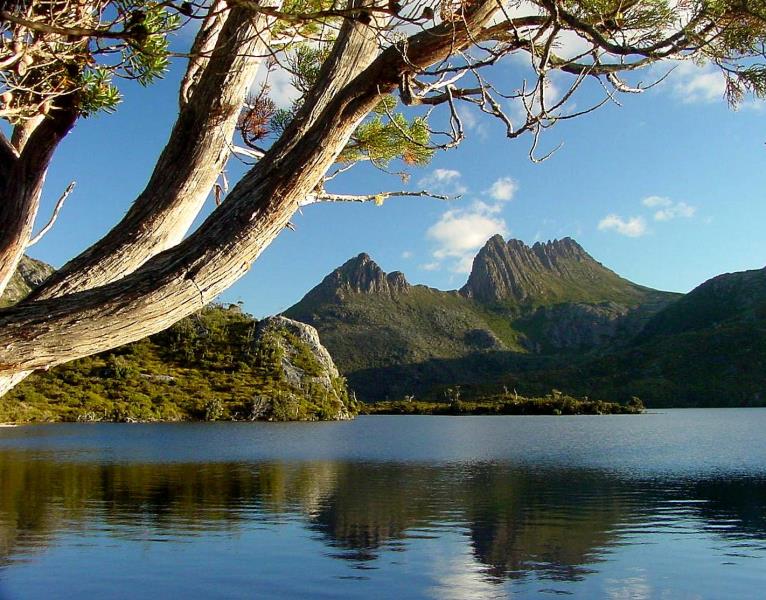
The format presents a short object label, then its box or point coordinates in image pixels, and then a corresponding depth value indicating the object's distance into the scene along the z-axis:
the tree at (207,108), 3.30
